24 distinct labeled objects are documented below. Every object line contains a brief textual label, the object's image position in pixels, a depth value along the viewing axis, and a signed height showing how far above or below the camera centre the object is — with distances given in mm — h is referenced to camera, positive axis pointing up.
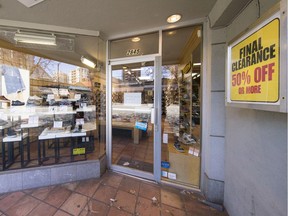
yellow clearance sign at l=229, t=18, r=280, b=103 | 848 +319
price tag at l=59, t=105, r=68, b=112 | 2795 -52
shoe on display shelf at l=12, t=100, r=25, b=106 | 2430 +47
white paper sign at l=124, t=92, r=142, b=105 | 2443 +152
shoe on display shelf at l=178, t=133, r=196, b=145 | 2492 -670
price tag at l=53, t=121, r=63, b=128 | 2683 -390
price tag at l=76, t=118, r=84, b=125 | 2770 -337
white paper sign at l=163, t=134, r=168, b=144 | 2453 -620
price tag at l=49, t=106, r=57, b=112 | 2746 -53
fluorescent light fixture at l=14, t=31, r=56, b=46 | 2143 +1156
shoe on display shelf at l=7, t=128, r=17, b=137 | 2301 -500
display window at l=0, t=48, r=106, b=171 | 2375 -117
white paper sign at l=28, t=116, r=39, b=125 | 2520 -287
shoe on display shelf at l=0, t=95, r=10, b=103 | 2336 +117
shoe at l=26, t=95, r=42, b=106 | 2542 +93
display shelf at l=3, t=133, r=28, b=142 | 2237 -588
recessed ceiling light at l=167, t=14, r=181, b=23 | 1893 +1342
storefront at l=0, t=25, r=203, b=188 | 2277 -53
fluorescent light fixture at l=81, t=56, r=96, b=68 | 2865 +1009
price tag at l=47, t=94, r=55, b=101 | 2719 +184
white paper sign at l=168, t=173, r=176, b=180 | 2291 -1255
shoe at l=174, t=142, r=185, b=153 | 2387 -792
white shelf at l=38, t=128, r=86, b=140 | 2422 -571
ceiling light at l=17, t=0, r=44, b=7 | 1613 +1323
